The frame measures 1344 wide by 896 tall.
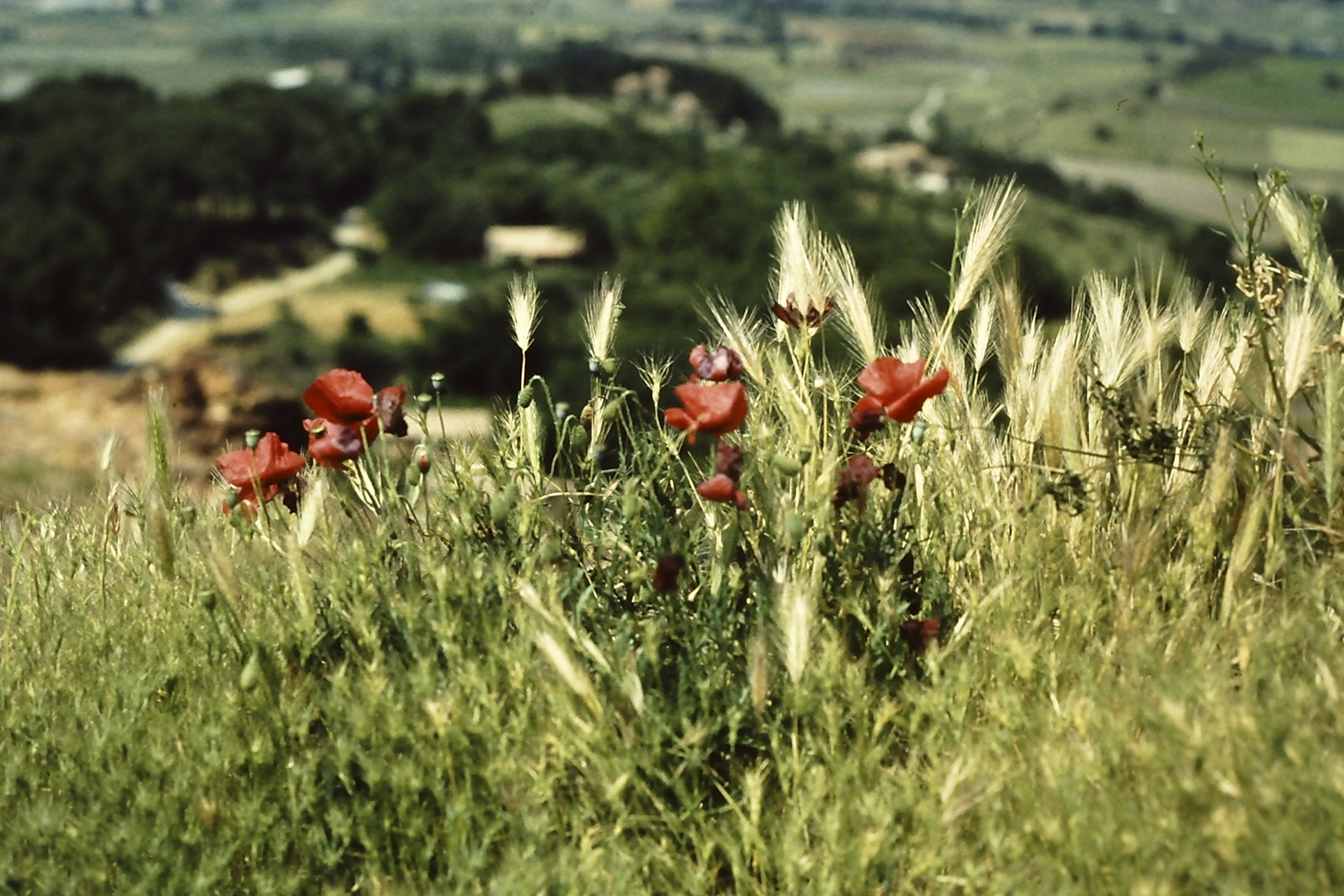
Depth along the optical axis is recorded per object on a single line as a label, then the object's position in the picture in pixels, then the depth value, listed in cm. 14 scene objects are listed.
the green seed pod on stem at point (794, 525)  195
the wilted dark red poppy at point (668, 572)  203
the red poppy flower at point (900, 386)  216
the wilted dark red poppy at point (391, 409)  239
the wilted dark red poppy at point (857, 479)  212
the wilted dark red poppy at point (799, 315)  243
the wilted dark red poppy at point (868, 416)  221
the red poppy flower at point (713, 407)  214
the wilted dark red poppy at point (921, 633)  208
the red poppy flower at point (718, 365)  233
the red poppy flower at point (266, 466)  250
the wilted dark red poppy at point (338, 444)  239
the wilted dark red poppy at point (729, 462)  215
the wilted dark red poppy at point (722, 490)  206
